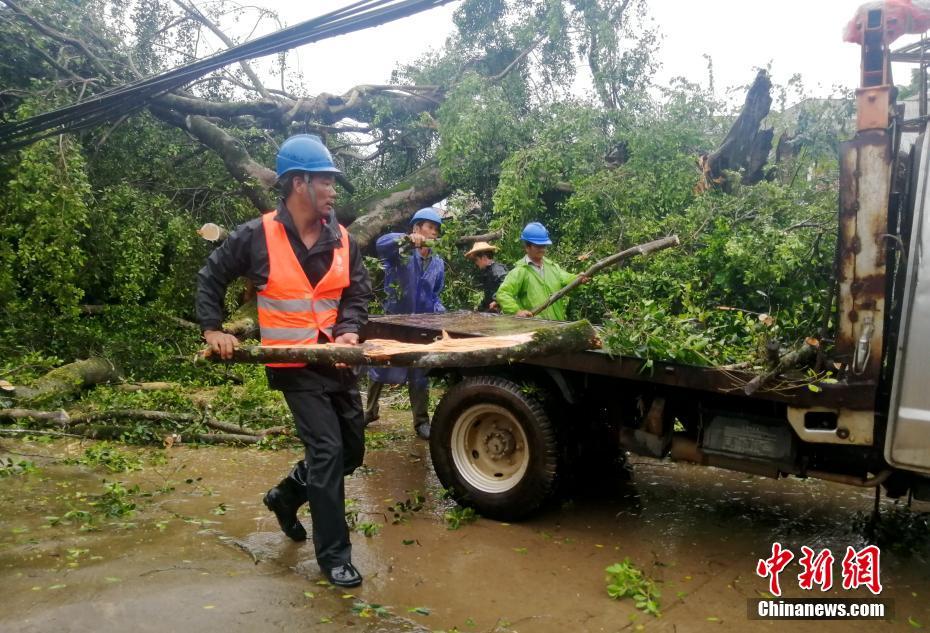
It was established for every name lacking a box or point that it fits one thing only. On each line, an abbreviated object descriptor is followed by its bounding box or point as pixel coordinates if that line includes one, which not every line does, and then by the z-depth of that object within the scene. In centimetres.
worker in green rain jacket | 650
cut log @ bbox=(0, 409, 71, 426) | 684
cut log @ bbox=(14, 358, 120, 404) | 772
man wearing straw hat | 754
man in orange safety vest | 376
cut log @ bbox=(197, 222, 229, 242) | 625
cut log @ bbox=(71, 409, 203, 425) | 699
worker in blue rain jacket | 680
